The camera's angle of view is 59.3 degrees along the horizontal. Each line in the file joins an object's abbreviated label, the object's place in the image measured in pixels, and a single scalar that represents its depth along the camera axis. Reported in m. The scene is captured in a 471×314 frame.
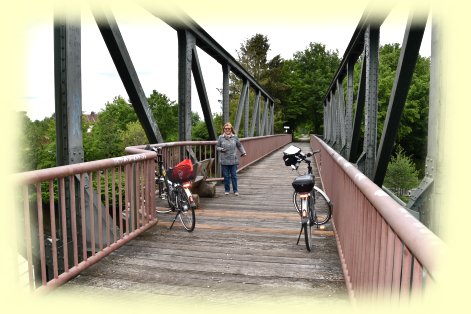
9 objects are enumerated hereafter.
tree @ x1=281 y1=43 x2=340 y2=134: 62.00
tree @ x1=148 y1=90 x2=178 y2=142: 84.00
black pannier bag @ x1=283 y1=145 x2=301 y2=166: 5.92
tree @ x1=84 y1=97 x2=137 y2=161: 67.81
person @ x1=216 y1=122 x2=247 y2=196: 8.45
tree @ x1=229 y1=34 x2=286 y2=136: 60.50
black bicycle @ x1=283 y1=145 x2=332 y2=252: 4.55
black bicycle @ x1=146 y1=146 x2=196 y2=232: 5.43
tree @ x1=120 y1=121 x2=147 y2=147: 71.62
